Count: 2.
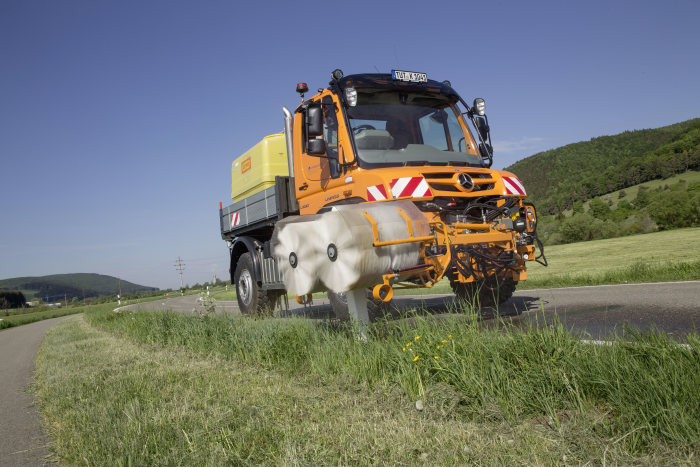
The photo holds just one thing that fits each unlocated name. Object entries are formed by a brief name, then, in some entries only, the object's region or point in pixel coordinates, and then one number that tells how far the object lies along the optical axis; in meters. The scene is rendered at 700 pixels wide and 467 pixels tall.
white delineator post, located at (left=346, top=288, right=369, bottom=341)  4.63
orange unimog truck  4.25
